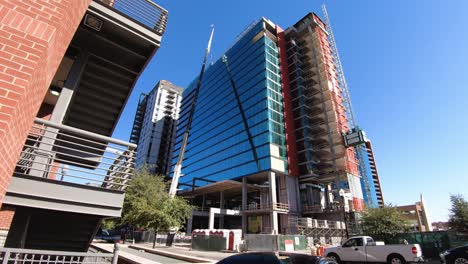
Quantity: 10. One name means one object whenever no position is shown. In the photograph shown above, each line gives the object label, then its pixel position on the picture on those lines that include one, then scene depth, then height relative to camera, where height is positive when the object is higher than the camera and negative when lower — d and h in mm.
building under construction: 47562 +21102
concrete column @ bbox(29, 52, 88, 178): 5703 +3380
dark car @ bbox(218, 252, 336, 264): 5703 -377
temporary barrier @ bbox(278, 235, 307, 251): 26594 +123
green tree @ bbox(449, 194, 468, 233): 25812 +3388
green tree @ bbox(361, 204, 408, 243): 26203 +2240
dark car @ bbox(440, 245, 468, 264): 12859 -309
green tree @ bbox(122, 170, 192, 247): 28328 +3443
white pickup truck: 13430 -323
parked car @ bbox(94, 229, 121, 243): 43594 -246
